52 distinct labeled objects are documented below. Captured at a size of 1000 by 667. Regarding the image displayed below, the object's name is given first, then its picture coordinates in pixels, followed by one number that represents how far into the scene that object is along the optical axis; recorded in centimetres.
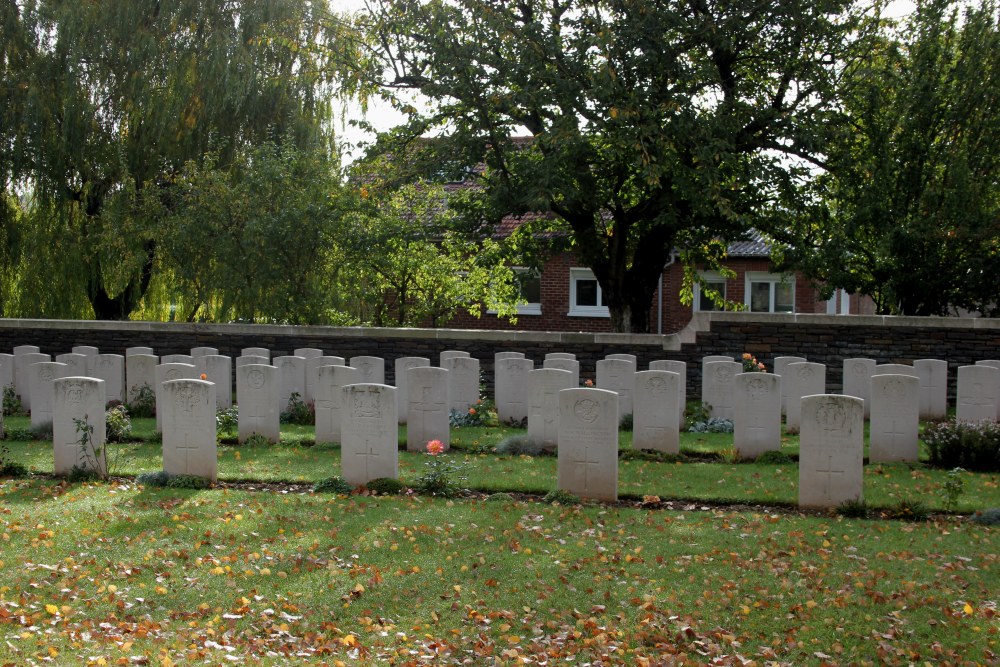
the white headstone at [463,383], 1490
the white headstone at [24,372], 1611
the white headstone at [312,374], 1532
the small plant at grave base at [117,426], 1263
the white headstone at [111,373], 1581
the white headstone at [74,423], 1012
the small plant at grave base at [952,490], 868
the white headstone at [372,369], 1469
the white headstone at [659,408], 1178
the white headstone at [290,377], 1505
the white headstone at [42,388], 1330
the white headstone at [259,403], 1254
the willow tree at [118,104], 2141
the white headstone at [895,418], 1098
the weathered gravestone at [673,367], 1480
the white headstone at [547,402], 1208
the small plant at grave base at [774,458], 1125
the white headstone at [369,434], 970
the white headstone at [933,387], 1474
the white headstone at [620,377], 1420
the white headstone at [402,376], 1421
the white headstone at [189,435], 994
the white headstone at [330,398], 1255
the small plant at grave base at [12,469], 1041
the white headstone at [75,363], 1430
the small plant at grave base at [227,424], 1297
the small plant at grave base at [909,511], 856
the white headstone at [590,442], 920
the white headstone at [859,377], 1462
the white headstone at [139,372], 1540
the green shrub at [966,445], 1074
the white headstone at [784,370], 1405
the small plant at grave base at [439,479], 948
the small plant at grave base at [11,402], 1574
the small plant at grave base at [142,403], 1515
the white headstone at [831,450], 880
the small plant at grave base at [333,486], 962
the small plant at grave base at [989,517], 834
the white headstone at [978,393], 1260
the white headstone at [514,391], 1441
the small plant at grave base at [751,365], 1493
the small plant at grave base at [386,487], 955
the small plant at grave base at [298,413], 1477
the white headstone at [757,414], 1134
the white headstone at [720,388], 1430
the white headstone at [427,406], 1205
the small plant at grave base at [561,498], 915
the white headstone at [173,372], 1372
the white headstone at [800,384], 1348
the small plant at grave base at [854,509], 866
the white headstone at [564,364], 1446
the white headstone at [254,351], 1680
